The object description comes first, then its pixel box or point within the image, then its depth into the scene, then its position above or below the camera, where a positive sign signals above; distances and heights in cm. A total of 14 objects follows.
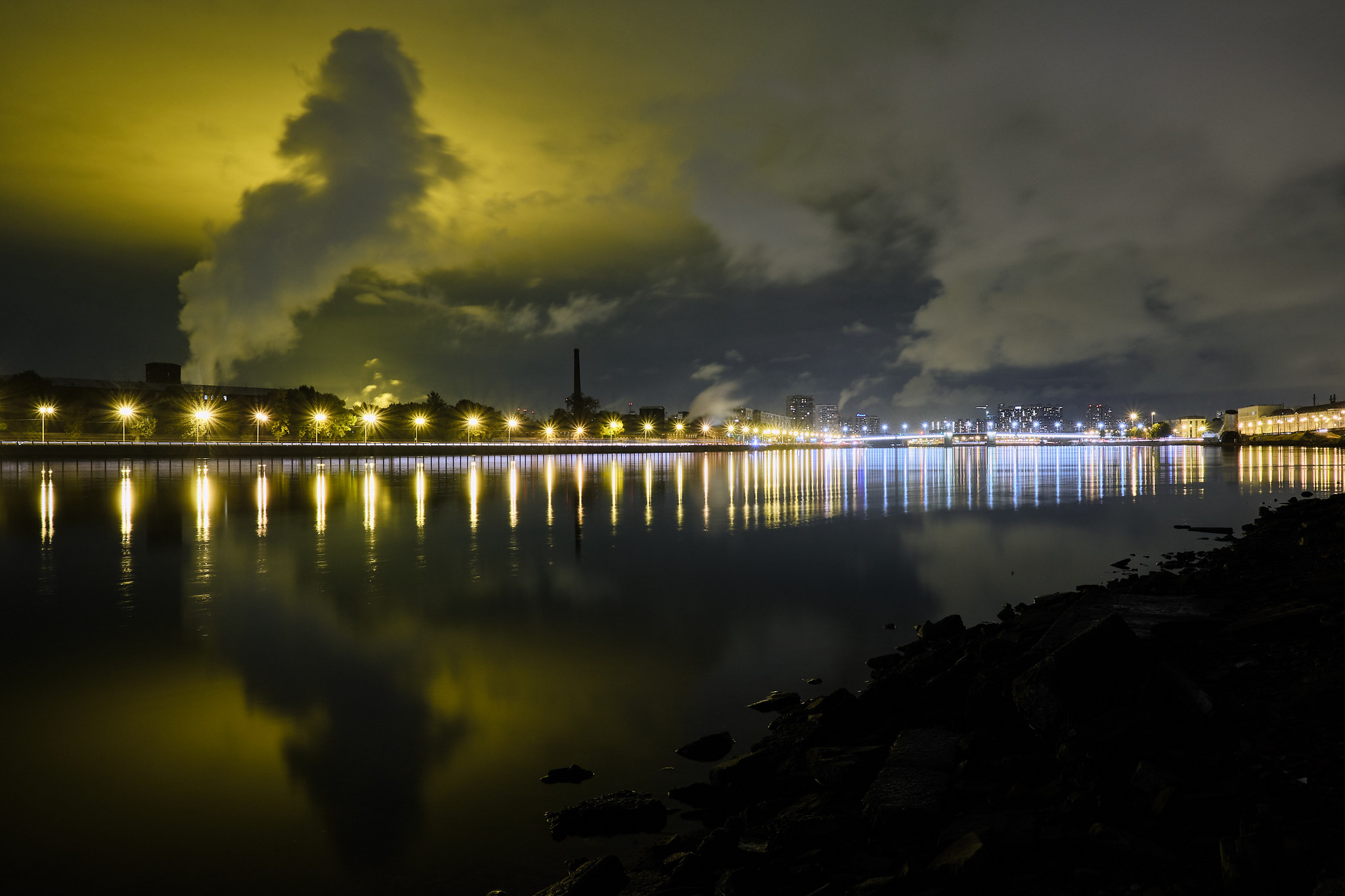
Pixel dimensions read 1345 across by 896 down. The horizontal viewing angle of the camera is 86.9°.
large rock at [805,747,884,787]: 596 -279
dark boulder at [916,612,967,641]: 1106 -299
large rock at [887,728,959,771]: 595 -269
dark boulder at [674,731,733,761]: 711 -308
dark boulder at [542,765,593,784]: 657 -305
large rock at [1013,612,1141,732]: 612 -214
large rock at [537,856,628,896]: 482 -296
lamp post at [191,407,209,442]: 10559 +621
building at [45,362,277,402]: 14712 +1601
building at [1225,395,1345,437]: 18038 +356
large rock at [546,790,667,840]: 580 -306
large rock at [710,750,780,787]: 641 -298
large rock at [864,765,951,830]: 505 -267
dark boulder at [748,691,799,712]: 832 -306
